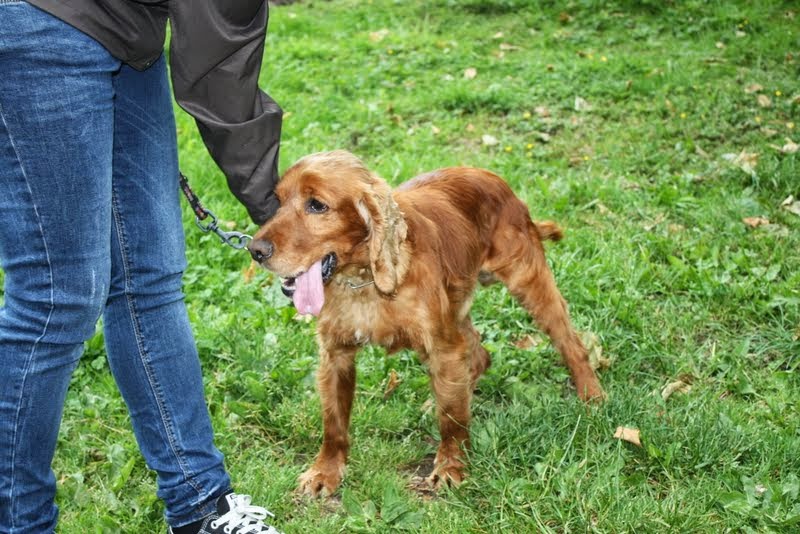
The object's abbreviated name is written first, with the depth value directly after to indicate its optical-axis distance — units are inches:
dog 114.2
